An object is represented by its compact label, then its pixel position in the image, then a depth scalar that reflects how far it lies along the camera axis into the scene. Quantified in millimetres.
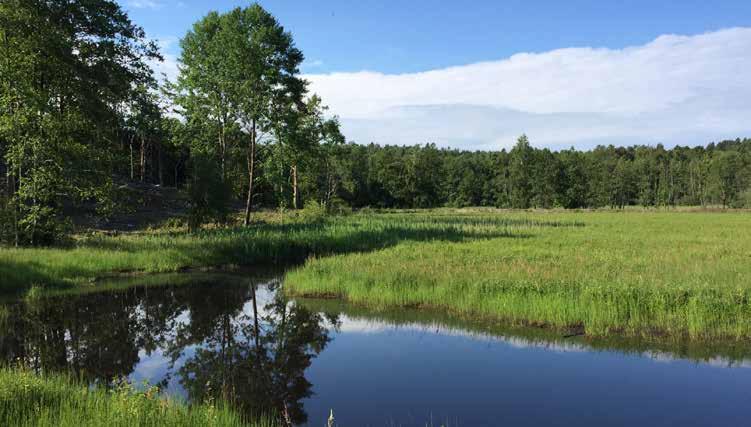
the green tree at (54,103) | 19391
